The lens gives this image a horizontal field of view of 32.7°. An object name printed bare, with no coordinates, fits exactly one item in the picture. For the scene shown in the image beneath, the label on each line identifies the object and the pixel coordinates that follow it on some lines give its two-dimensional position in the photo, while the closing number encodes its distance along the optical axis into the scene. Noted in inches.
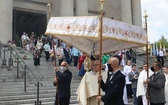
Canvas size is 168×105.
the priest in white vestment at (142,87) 346.0
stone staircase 433.1
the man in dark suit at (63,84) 314.5
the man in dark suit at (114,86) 216.2
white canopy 235.6
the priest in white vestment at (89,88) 255.7
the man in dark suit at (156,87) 284.0
